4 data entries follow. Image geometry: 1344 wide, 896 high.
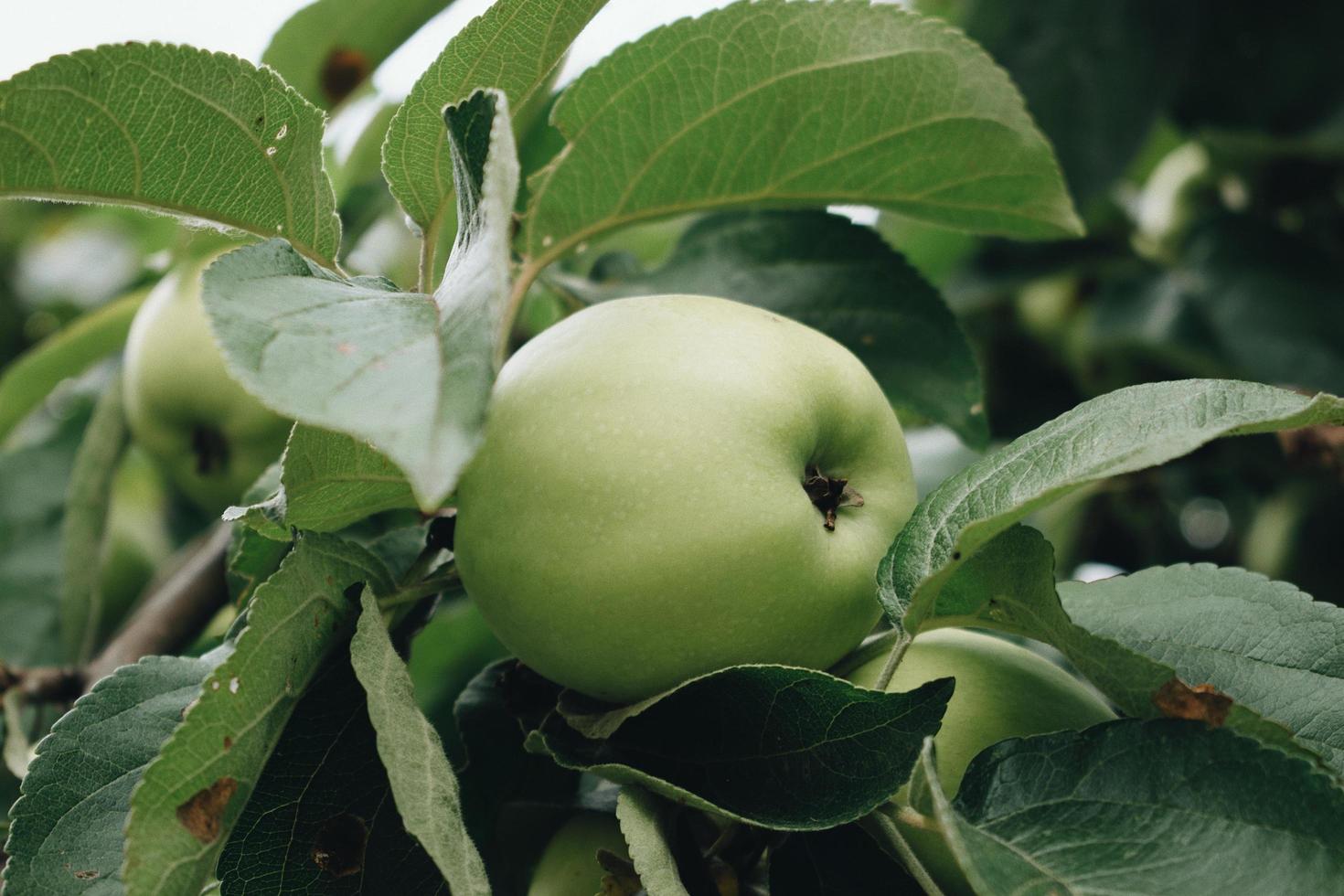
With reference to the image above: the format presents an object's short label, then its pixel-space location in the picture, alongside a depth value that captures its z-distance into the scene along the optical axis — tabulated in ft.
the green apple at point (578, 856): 1.05
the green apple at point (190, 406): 1.47
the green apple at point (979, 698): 0.98
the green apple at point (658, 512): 0.94
